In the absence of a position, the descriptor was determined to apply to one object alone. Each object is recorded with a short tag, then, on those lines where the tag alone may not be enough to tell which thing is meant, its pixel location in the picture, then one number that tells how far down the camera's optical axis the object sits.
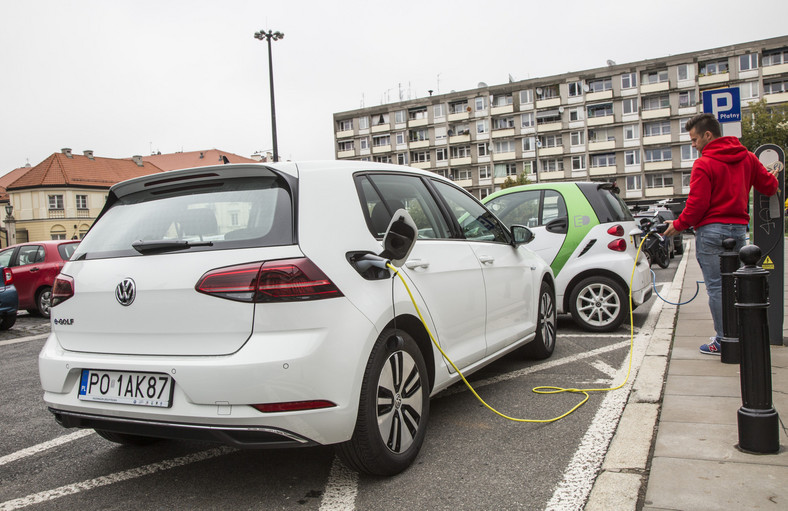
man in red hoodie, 5.13
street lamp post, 19.30
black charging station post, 5.38
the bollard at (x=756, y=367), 3.09
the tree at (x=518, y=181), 67.88
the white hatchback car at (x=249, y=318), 2.67
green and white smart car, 6.94
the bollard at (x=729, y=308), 4.95
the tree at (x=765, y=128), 37.81
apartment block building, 66.62
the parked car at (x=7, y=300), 10.06
